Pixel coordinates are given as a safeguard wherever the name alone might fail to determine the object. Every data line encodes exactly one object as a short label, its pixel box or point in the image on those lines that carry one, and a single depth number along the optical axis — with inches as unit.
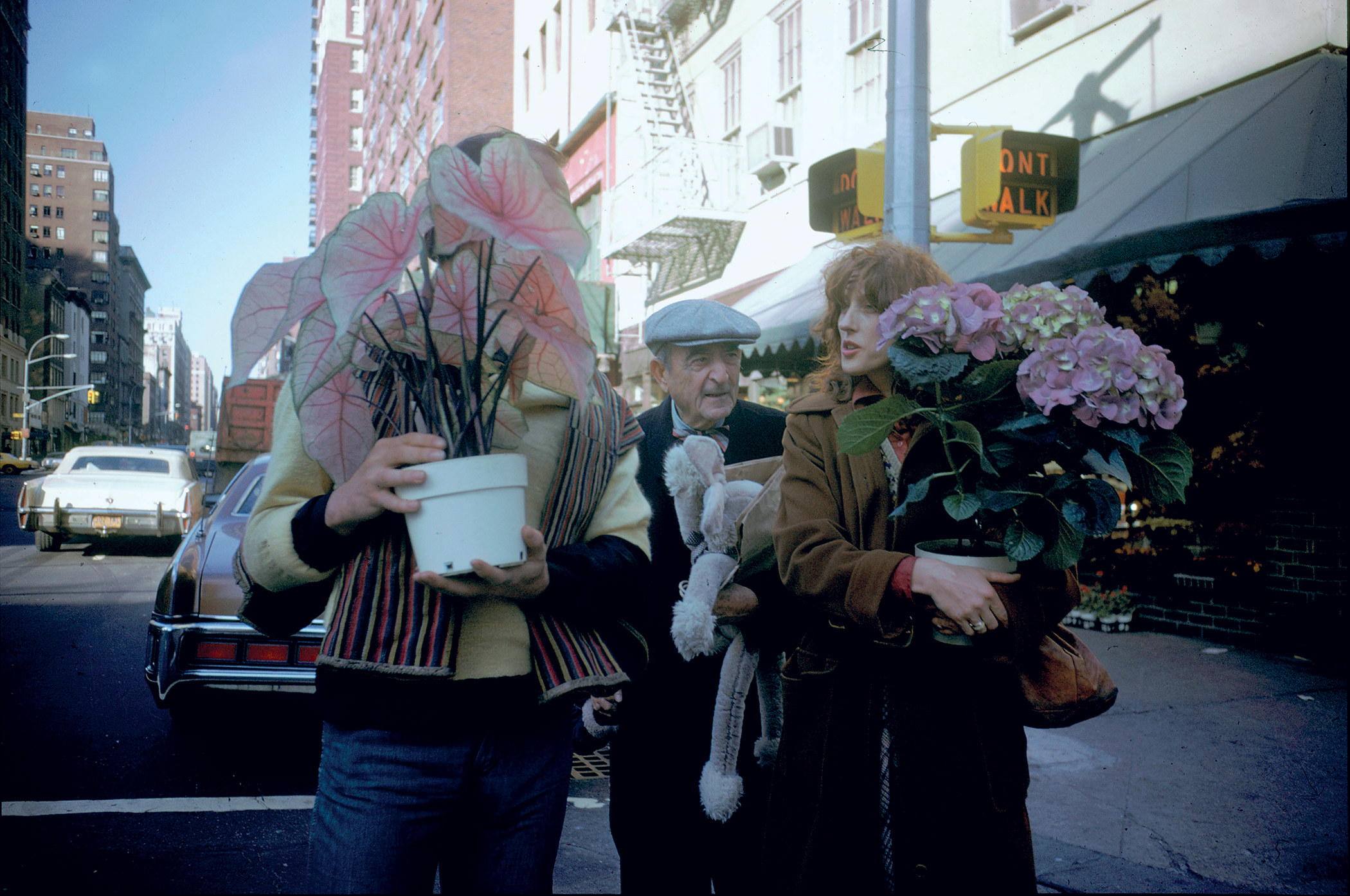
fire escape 554.3
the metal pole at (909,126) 186.7
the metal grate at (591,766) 205.6
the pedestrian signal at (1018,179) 204.7
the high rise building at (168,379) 5442.9
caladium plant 54.5
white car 464.8
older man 99.7
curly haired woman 70.3
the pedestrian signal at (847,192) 209.8
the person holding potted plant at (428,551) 57.0
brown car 187.0
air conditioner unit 472.7
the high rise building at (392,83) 1167.0
